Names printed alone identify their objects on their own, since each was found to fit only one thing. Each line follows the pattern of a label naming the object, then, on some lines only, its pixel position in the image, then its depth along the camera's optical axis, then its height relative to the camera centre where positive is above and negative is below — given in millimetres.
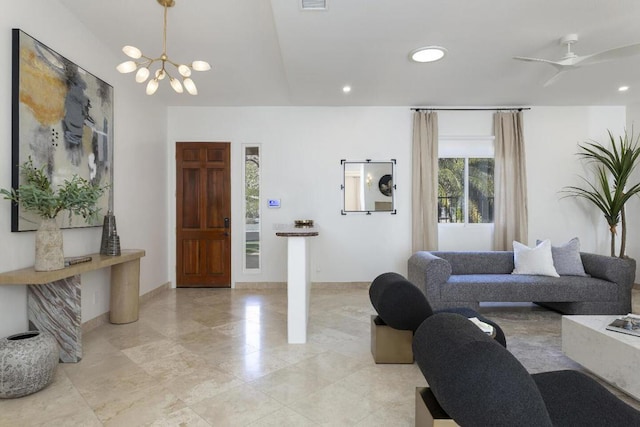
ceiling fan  2762 +1417
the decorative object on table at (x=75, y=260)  2817 -347
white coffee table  2197 -983
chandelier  2609 +1262
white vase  2561 -203
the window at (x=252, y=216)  5566 +52
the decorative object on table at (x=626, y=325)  2428 -841
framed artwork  2607 +923
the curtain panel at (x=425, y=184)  5352 +547
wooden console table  2699 -717
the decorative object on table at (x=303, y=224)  4619 -76
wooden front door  5523 +90
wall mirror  5516 +528
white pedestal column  3172 -708
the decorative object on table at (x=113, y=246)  3441 -269
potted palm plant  4820 +570
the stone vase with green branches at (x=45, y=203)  2514 +147
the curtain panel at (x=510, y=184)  5297 +516
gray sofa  3803 -833
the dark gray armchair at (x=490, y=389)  1109 -625
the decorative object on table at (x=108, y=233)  3467 -134
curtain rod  5418 +1785
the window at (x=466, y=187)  5551 +507
